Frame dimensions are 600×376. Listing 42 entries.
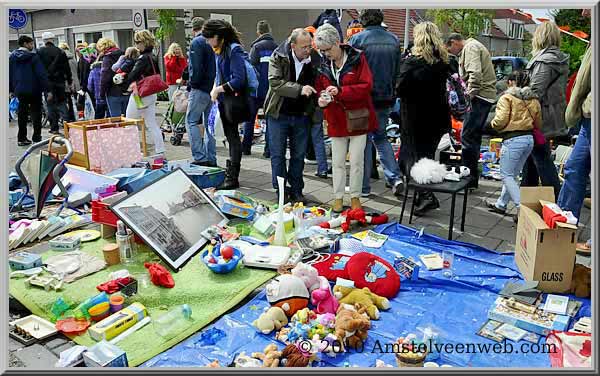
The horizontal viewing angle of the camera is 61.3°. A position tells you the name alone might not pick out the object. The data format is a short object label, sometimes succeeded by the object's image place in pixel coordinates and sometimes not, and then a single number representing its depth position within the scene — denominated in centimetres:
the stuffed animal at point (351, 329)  271
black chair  407
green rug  283
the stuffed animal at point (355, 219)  451
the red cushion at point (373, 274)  328
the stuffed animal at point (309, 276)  317
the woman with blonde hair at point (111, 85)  738
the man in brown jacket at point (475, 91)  537
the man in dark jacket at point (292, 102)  478
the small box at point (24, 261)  364
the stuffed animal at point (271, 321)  286
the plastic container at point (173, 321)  290
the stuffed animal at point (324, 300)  304
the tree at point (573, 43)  963
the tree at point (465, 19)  1405
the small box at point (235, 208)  467
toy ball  365
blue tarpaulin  265
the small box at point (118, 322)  283
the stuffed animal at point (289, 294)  302
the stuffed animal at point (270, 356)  254
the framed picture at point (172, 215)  372
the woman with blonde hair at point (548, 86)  462
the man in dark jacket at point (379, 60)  521
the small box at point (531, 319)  283
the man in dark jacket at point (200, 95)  614
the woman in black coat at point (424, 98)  457
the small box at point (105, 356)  255
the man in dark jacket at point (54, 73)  946
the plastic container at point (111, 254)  375
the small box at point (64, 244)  404
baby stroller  822
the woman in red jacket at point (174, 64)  895
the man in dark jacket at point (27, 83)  845
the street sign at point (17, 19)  1002
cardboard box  318
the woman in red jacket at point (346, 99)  458
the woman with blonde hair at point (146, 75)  691
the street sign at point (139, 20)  951
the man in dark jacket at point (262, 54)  727
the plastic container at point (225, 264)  357
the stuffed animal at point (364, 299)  303
